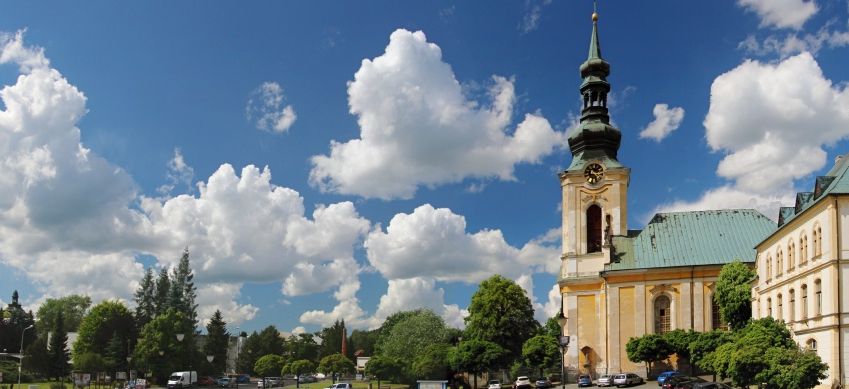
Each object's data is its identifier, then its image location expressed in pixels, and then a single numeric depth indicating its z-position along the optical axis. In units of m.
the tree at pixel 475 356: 70.06
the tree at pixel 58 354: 95.88
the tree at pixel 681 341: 63.50
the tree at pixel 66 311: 146.96
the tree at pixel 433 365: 72.56
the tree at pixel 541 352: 72.69
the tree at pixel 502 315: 77.12
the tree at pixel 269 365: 94.12
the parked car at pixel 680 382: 45.72
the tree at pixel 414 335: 98.00
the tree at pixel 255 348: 129.38
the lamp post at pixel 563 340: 36.62
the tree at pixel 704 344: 60.09
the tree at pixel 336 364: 97.69
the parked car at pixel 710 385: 41.03
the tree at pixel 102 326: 97.48
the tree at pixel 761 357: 37.12
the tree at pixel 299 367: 93.21
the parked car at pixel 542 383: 62.93
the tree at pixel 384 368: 79.31
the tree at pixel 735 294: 56.50
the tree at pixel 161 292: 113.69
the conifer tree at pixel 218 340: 110.94
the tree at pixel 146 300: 113.06
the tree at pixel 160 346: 89.81
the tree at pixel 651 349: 63.92
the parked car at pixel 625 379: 57.81
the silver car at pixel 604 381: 59.72
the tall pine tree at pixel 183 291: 111.06
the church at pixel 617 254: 68.56
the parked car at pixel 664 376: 57.61
